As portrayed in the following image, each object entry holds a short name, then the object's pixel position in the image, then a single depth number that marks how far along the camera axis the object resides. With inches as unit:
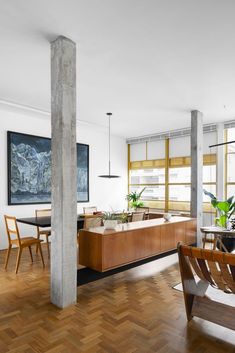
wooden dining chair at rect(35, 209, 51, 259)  219.3
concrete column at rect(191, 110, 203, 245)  237.1
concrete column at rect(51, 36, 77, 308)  119.6
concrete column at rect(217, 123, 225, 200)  273.4
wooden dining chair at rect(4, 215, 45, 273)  168.6
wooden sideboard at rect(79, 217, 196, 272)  138.5
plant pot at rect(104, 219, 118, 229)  153.5
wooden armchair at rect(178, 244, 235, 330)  90.5
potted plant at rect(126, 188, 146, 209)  336.8
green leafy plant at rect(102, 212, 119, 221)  155.4
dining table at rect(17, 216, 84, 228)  171.5
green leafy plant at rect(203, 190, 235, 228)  211.2
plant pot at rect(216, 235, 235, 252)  204.4
